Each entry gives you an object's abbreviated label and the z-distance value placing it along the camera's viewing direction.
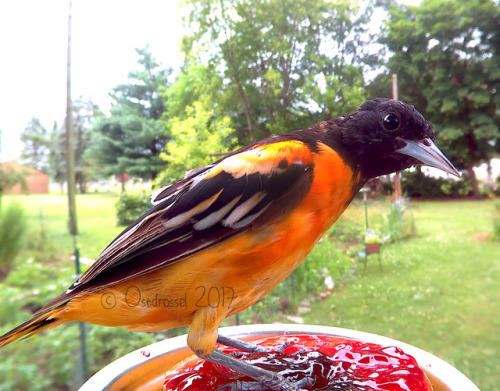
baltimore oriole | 0.10
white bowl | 0.12
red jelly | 0.11
